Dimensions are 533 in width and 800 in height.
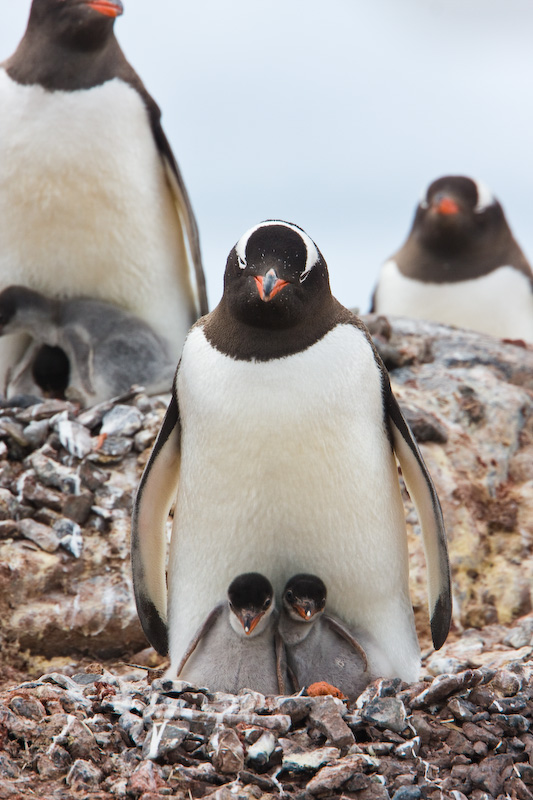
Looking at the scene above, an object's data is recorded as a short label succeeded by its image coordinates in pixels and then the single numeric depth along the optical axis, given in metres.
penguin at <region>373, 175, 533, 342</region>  16.95
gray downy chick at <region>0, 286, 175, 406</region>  11.31
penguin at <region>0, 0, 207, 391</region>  10.89
